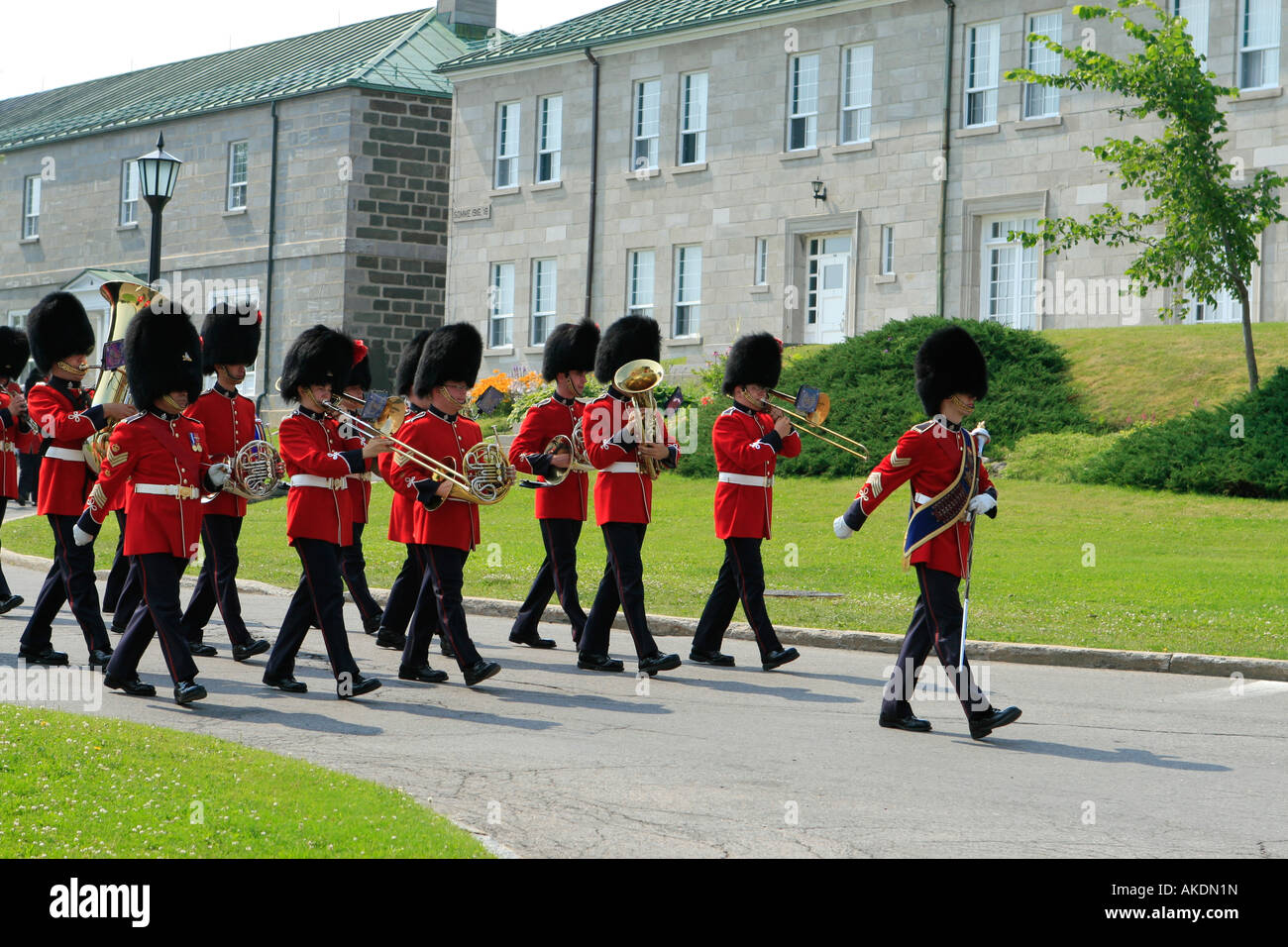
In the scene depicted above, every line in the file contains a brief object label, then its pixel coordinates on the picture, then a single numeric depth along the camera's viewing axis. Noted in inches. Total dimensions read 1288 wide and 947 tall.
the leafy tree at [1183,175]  847.7
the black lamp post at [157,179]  724.0
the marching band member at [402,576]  420.8
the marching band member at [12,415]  489.1
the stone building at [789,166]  1094.4
